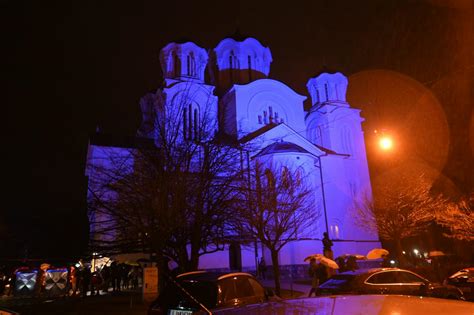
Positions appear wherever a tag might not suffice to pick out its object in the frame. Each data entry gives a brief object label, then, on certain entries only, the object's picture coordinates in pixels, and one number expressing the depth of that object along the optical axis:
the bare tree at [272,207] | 17.94
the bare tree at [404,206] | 25.98
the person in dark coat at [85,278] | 20.15
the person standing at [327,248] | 22.63
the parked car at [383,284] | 10.45
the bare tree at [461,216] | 20.88
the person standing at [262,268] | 28.52
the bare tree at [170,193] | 12.47
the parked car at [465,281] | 14.16
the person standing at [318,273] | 17.69
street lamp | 15.12
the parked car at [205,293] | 7.17
